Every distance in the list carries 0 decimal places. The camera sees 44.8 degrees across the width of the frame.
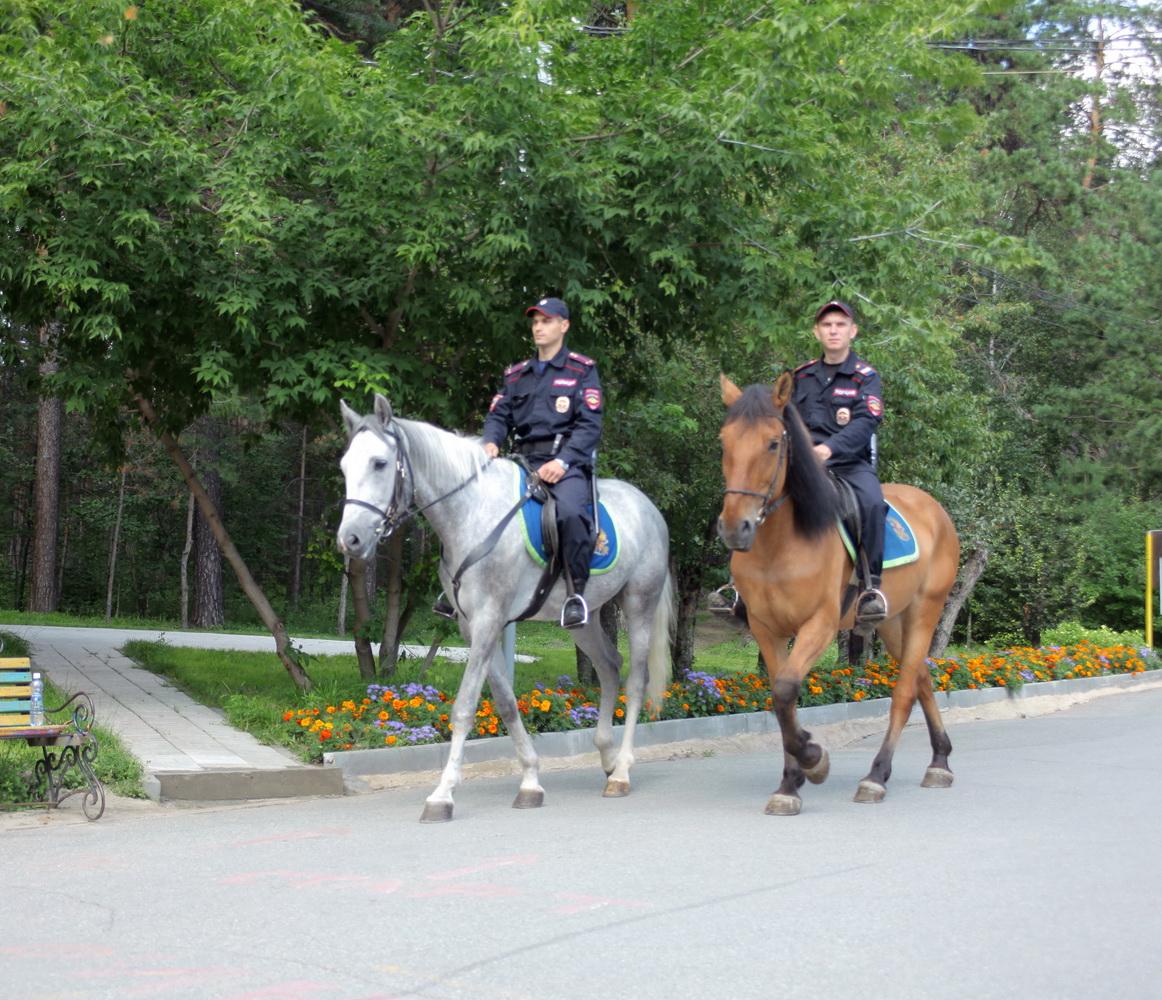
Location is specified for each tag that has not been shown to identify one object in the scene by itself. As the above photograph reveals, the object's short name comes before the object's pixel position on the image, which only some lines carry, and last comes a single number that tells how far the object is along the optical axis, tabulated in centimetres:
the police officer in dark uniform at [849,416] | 930
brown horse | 832
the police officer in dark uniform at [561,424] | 934
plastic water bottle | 903
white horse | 840
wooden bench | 879
